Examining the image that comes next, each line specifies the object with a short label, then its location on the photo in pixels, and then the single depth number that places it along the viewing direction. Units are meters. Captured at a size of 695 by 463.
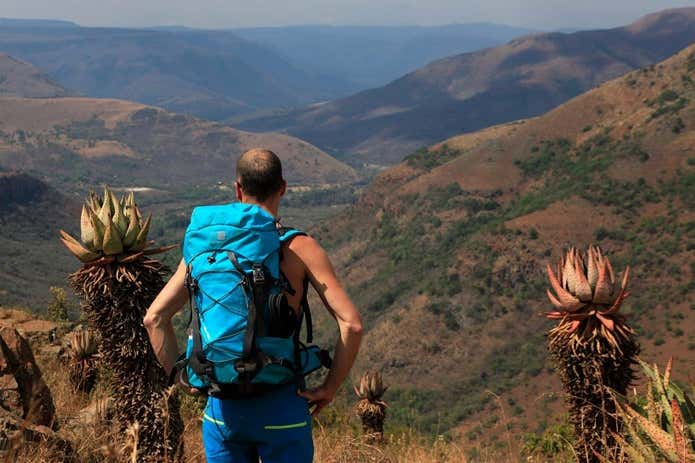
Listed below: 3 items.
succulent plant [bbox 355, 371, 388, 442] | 8.84
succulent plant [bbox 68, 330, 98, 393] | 7.30
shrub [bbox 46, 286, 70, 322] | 11.62
